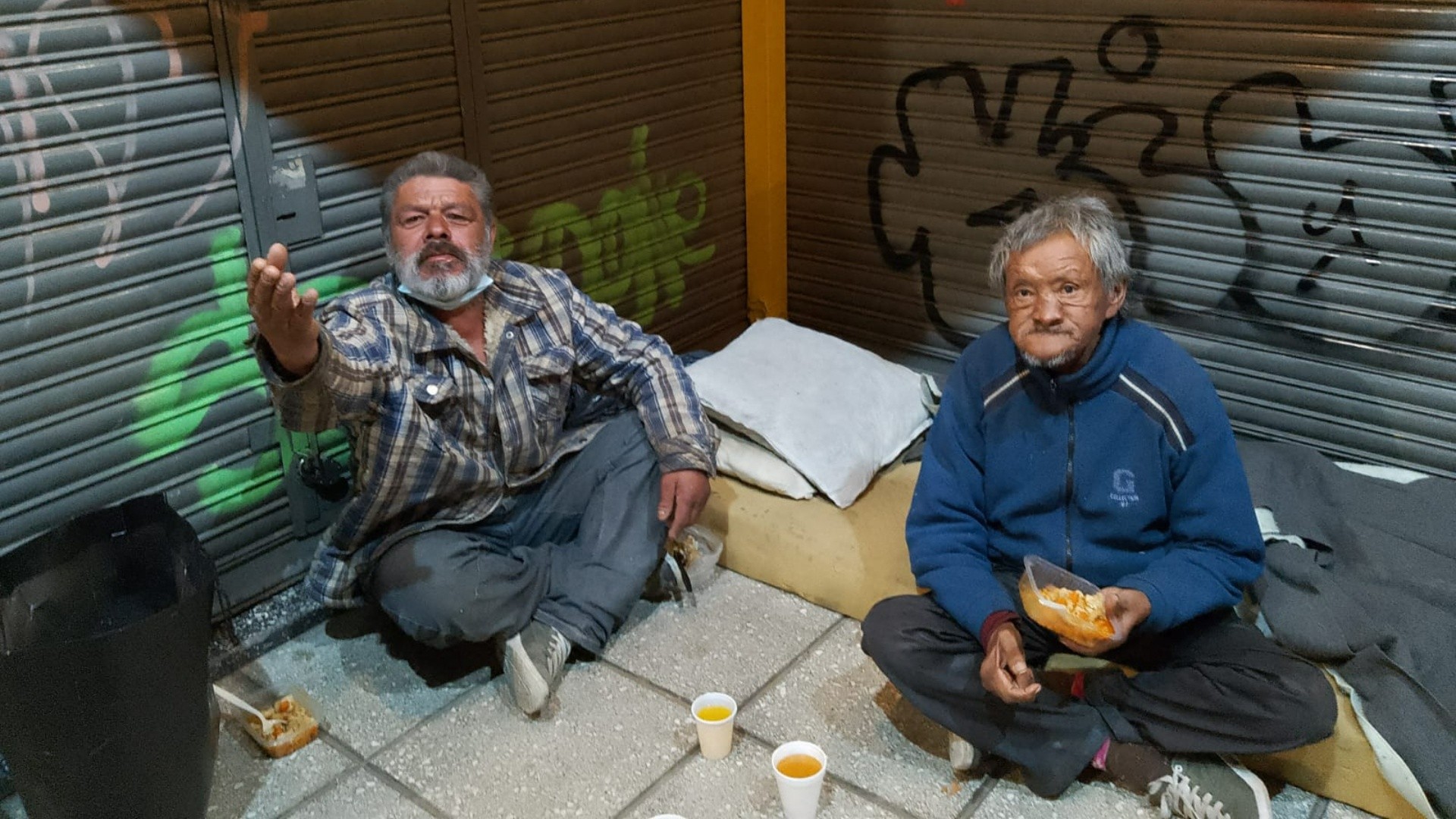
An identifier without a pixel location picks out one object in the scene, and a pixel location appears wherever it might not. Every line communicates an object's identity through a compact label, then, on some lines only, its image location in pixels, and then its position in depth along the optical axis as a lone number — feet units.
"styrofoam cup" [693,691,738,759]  8.88
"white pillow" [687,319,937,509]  11.73
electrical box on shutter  10.62
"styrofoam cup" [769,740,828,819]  8.04
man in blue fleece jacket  8.21
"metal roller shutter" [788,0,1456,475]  11.04
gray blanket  8.30
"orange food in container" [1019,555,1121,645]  8.03
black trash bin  7.35
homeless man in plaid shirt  9.68
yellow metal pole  15.02
